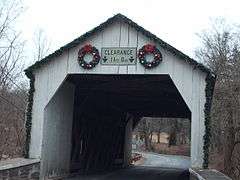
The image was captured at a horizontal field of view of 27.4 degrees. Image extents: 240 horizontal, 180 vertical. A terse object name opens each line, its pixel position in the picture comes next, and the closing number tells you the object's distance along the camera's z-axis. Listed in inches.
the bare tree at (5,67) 653.9
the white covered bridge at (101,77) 518.3
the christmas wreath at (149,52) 528.7
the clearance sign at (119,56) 538.6
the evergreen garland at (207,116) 506.9
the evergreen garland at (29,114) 535.8
